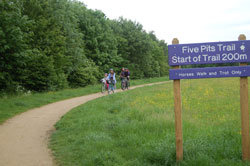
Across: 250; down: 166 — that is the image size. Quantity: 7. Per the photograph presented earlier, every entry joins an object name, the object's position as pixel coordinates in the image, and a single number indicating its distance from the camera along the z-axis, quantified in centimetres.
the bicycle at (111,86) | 1992
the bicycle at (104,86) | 2101
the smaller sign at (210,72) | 495
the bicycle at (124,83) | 2280
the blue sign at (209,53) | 489
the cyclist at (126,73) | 2266
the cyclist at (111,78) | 1967
